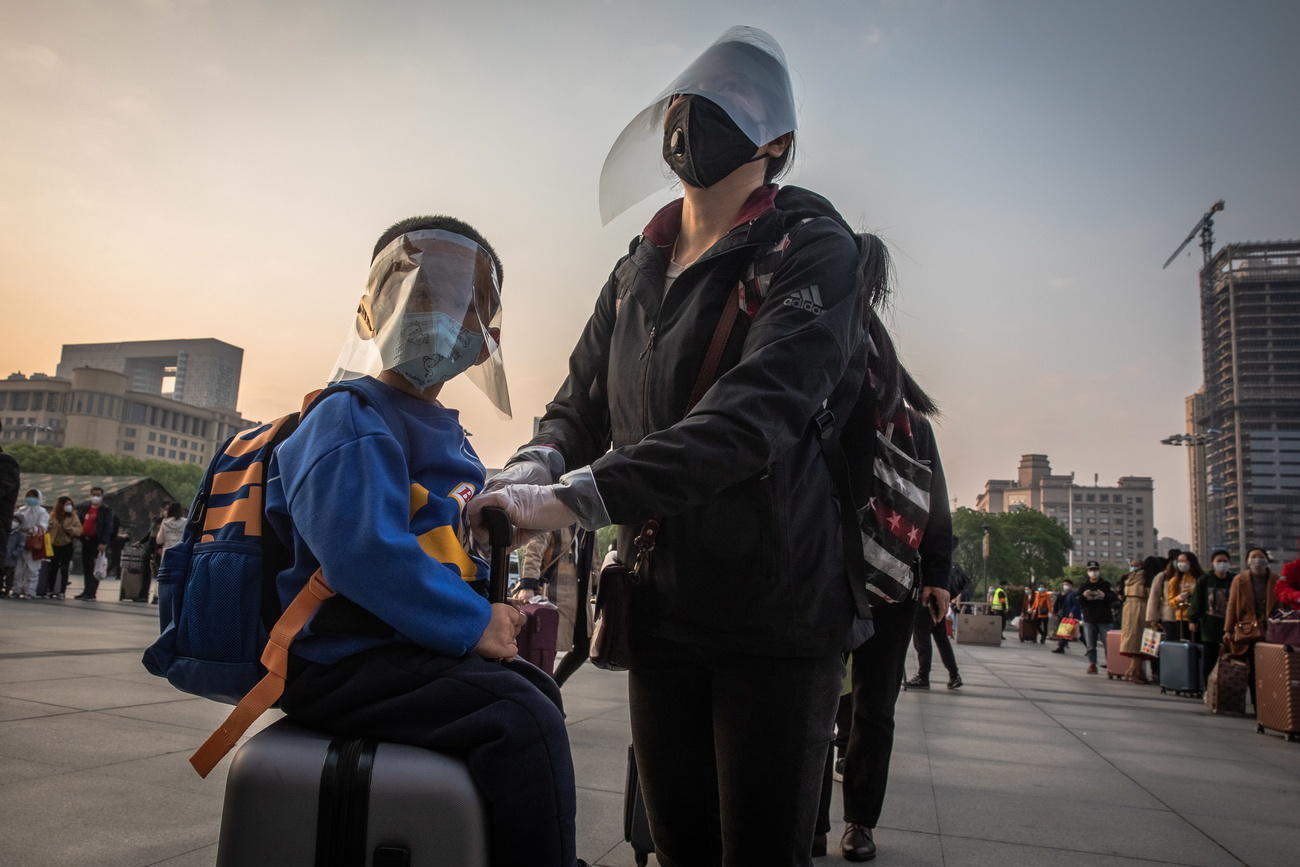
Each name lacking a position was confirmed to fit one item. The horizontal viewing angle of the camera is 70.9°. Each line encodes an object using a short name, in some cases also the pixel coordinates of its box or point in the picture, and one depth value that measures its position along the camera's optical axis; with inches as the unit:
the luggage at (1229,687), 398.6
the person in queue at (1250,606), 379.9
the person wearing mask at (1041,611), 1059.3
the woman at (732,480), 64.6
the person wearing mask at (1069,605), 960.3
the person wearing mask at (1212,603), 457.7
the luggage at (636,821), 115.5
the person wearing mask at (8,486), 261.0
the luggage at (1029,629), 1043.3
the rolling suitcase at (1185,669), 470.9
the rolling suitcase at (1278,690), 322.7
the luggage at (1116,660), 574.6
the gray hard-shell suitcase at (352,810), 59.0
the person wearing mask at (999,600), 1111.0
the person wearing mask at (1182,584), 483.2
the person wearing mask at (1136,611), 546.9
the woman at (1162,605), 503.5
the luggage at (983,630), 924.6
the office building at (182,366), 6870.1
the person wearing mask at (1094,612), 642.2
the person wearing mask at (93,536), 644.1
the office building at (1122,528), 7785.4
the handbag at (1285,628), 335.9
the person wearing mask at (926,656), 416.0
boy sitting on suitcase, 61.7
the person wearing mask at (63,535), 605.5
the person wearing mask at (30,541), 570.6
